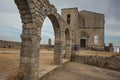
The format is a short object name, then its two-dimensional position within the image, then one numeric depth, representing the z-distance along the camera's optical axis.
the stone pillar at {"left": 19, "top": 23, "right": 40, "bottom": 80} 2.81
